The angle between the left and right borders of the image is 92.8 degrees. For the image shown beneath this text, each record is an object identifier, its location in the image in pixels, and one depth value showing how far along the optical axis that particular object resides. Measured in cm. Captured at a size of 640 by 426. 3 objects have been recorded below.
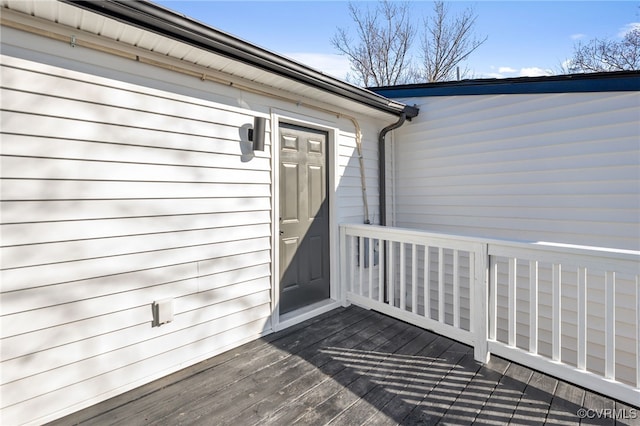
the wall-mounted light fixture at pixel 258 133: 271
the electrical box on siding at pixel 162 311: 222
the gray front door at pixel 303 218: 314
